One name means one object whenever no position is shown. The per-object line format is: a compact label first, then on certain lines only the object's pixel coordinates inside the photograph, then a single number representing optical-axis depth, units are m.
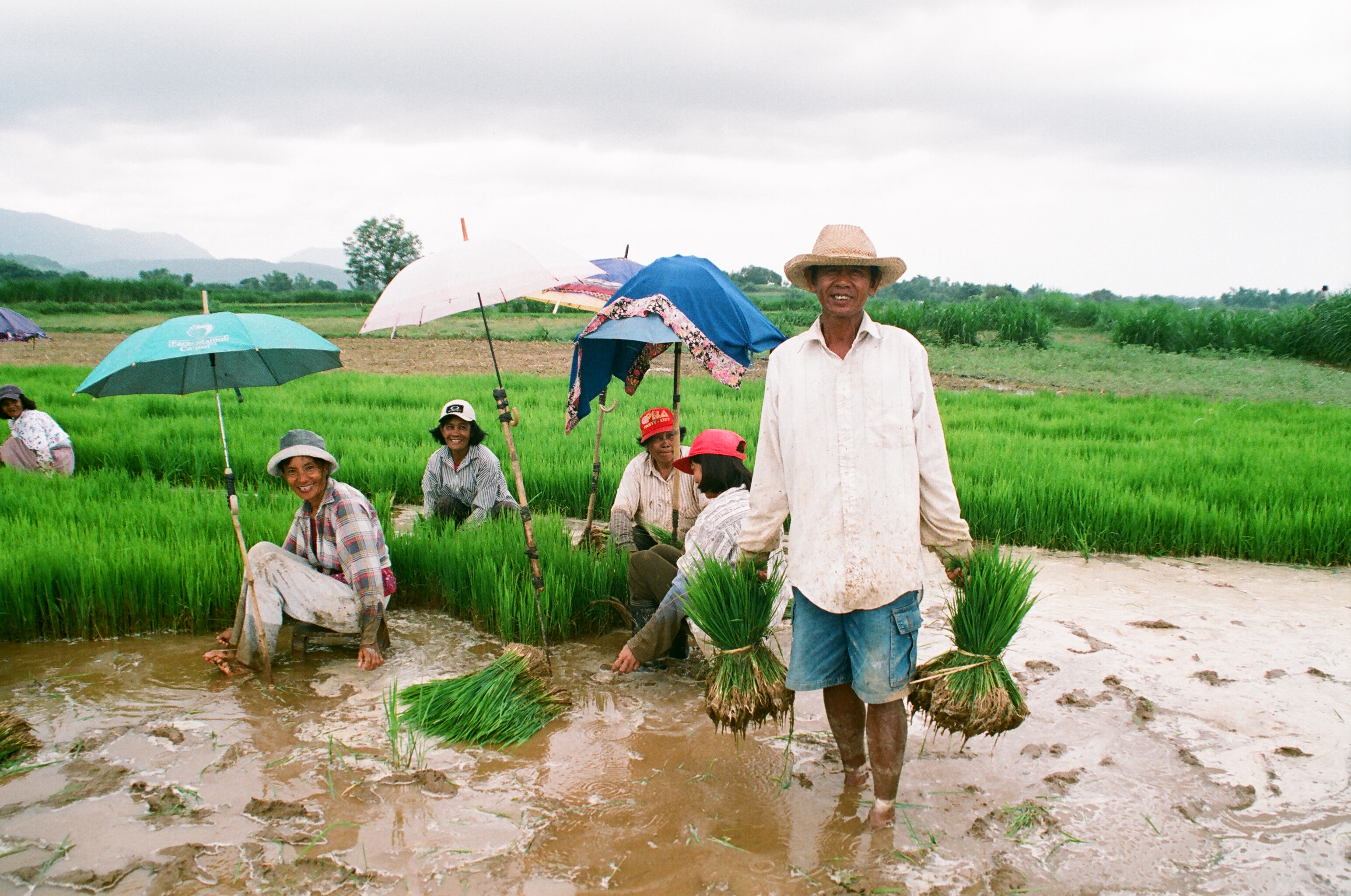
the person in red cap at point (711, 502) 3.21
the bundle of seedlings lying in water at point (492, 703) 2.93
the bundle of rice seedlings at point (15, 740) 2.73
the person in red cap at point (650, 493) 3.96
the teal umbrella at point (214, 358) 3.13
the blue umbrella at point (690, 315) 3.66
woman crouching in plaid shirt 3.43
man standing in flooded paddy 2.15
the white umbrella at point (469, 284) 3.26
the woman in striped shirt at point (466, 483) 4.97
